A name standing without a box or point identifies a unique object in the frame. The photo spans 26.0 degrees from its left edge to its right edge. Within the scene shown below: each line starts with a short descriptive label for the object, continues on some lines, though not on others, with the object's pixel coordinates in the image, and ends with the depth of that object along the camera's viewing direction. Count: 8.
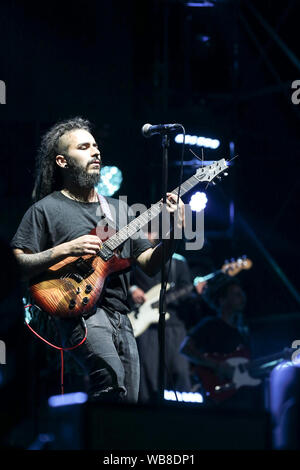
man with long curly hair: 4.16
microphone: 4.25
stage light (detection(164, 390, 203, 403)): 7.03
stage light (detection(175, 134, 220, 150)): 7.77
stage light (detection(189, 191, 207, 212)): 4.67
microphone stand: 3.96
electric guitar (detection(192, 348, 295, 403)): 7.57
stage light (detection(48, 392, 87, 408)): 2.68
